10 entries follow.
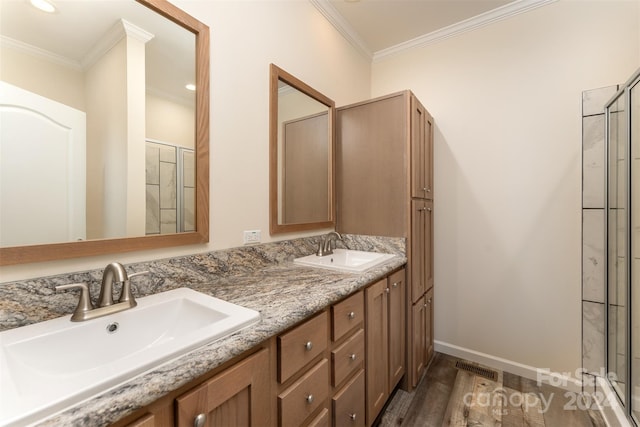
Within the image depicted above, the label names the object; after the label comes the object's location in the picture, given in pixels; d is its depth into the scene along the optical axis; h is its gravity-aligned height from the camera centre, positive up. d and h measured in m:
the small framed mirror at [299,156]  1.64 +0.39
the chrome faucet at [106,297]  0.83 -0.28
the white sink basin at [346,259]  1.51 -0.32
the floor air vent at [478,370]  2.01 -1.24
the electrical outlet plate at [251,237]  1.48 -0.14
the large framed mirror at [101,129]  0.83 +0.30
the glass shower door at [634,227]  1.48 -0.10
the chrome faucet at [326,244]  1.90 -0.24
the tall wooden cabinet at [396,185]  1.84 +0.20
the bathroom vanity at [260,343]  0.57 -0.37
